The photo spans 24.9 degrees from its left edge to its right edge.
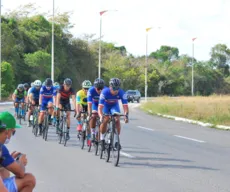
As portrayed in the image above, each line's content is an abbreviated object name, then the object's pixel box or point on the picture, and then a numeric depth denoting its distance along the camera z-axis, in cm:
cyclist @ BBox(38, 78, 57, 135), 1675
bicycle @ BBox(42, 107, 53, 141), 1590
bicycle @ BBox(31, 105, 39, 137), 1718
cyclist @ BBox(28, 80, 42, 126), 1854
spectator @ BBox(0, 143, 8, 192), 450
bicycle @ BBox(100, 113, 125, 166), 1073
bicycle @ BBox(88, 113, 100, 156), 1235
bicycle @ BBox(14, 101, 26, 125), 2246
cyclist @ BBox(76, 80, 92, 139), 1376
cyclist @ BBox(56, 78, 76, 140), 1502
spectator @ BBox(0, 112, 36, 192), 512
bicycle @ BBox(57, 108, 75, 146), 1469
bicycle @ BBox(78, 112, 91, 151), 1341
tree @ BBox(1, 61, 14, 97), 5031
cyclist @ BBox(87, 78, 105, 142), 1259
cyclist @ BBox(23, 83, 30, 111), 2437
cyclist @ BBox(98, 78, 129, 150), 1128
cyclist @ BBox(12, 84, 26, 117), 2333
